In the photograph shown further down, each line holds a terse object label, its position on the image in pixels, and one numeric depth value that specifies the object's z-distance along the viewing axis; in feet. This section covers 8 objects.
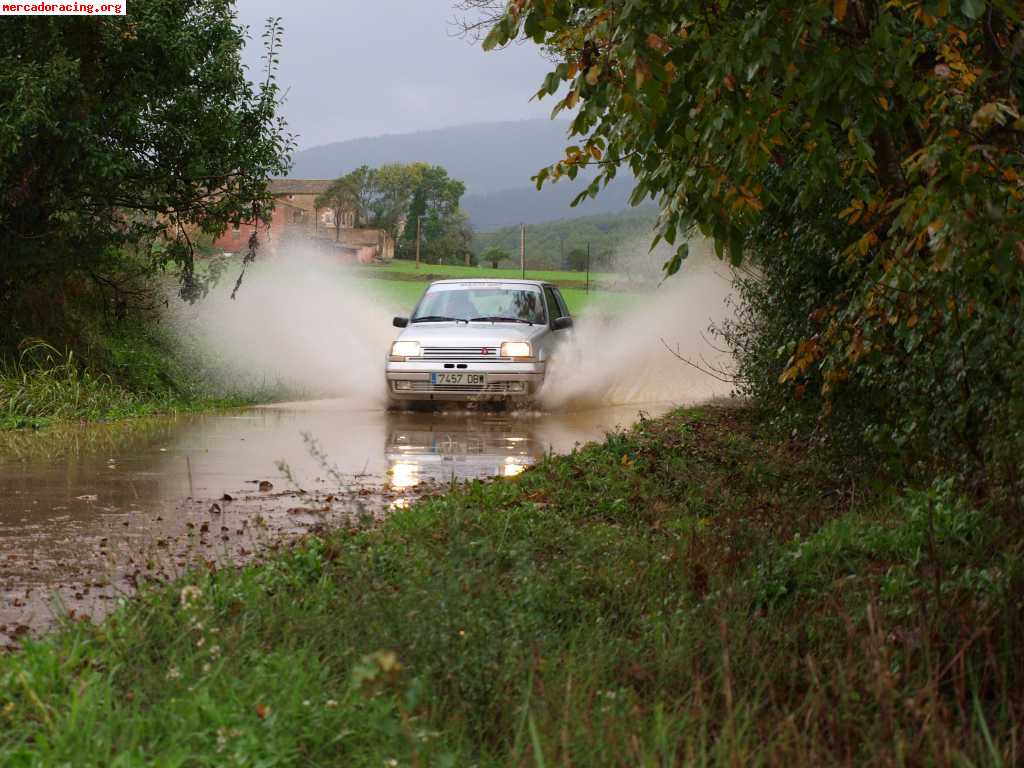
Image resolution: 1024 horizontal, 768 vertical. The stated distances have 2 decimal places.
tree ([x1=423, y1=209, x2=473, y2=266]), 399.85
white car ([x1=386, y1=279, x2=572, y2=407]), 55.21
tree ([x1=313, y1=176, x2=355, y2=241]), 422.41
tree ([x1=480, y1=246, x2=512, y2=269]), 427.66
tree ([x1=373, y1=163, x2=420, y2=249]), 460.55
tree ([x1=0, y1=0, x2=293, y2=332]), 52.54
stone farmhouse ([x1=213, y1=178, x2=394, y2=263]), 359.05
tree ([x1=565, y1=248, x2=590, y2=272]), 357.61
